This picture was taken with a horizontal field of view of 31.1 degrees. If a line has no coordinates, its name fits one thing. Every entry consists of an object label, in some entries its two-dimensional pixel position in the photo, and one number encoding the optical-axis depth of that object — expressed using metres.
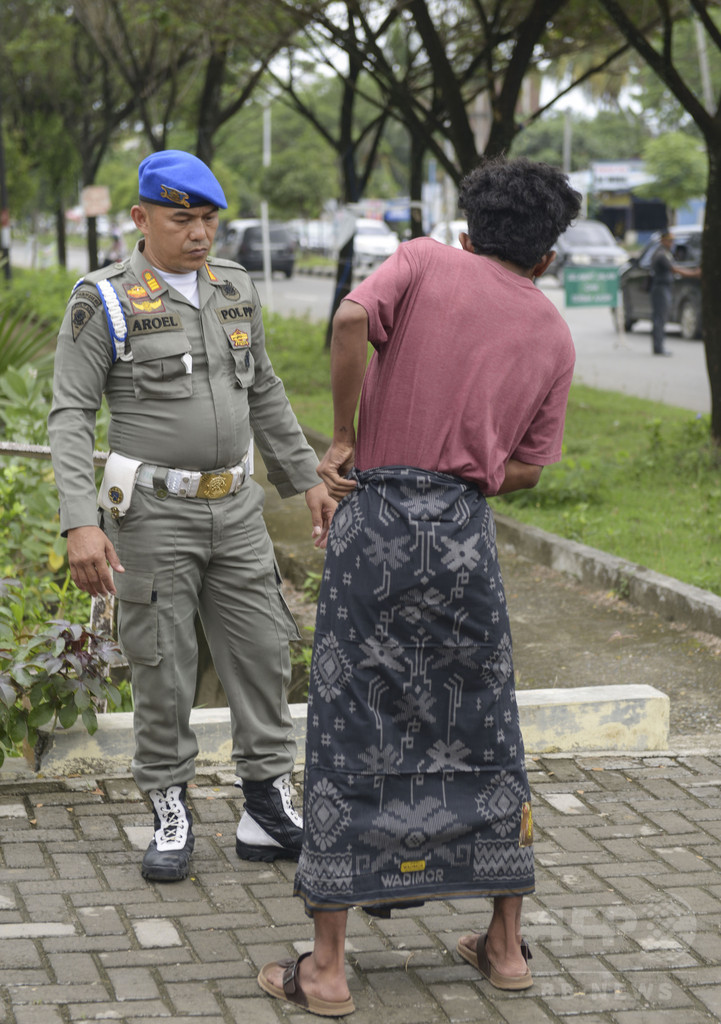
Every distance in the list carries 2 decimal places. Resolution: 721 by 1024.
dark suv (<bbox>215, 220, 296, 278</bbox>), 37.88
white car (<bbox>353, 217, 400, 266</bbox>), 34.87
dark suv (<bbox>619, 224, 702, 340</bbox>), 19.12
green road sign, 14.23
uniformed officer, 3.34
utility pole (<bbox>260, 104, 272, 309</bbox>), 21.50
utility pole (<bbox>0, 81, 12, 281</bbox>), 27.62
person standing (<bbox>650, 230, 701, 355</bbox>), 17.67
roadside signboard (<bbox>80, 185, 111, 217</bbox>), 23.69
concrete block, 4.47
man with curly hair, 2.80
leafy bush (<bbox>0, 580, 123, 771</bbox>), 3.91
